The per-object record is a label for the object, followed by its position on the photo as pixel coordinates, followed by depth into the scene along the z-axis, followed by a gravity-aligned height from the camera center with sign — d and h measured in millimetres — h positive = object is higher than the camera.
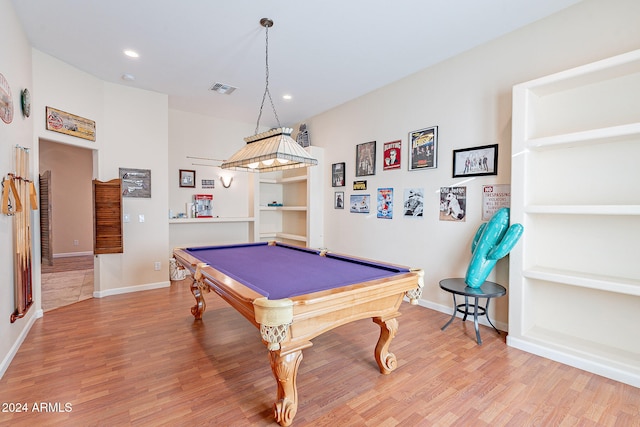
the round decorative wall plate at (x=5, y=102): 2371 +860
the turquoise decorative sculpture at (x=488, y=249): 2912 -425
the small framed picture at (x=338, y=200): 5191 +101
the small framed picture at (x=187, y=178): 5551 +521
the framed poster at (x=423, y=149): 3779 +753
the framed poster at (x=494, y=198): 3111 +83
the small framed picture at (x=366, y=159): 4598 +750
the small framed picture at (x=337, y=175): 5180 +553
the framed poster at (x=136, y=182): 4484 +357
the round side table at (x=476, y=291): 2803 -826
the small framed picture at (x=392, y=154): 4230 +758
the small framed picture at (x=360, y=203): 4721 +45
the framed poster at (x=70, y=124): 3596 +1049
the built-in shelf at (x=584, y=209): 2193 -28
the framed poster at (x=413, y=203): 3945 +38
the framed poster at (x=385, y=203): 4352 +41
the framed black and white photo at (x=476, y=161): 3220 +509
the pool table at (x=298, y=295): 1663 -556
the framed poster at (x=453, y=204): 3490 +22
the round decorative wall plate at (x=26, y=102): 2955 +1060
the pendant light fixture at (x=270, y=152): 2674 +510
